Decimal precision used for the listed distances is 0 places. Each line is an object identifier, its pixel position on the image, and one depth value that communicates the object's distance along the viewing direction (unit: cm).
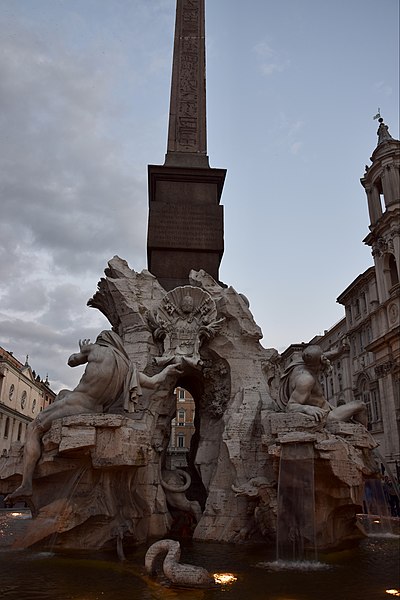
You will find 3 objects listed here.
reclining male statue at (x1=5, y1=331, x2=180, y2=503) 529
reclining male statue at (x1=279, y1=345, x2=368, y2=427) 584
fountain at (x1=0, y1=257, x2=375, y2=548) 520
